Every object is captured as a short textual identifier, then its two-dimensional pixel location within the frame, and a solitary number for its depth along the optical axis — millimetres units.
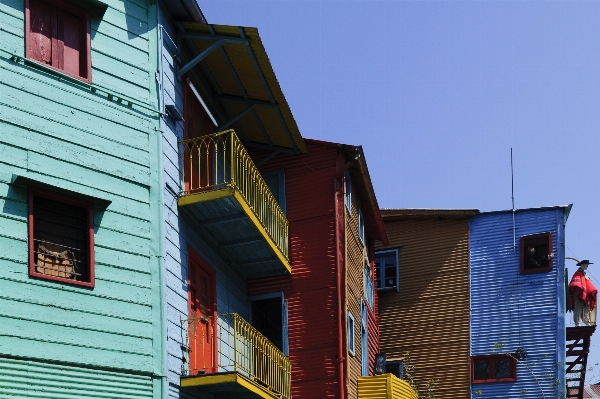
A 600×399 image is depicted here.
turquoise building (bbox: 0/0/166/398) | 14953
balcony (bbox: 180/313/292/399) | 18016
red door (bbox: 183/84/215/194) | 19609
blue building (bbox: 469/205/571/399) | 32062
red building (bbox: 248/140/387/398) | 23578
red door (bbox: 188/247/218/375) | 18859
